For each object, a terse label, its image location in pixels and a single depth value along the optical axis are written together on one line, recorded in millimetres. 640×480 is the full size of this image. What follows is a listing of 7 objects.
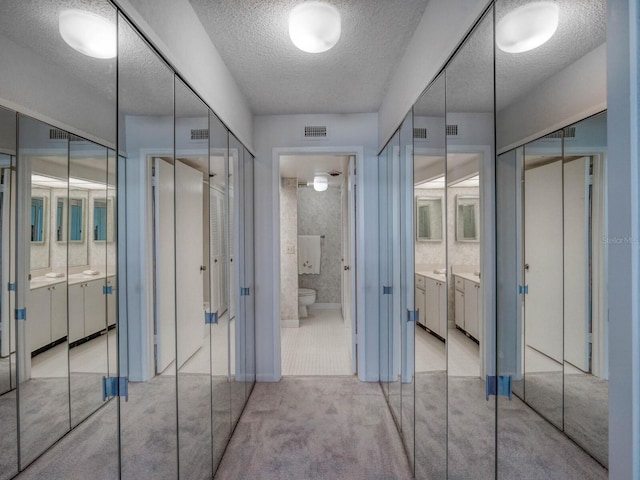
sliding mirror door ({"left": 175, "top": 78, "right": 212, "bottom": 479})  1522
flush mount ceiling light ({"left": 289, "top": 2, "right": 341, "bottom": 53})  1656
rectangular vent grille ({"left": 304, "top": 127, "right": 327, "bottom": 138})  3146
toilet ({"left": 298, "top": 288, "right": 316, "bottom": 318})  5738
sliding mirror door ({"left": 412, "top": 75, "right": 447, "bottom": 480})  1500
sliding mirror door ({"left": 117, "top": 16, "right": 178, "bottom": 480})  1090
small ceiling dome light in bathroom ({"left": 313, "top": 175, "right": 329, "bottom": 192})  5418
